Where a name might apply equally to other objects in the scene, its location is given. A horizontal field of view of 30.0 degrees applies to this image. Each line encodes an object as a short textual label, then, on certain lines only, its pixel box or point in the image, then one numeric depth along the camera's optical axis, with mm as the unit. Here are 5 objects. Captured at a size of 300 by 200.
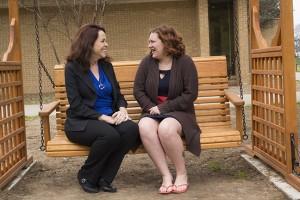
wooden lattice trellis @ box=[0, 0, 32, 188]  5340
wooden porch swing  5785
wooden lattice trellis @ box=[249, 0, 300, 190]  4773
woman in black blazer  4875
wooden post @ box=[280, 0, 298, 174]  4727
